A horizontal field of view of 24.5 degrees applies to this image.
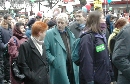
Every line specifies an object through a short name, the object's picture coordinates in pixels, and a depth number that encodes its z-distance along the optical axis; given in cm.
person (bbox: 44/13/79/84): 609
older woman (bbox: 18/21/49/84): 510
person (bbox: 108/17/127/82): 691
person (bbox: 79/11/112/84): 467
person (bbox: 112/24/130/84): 420
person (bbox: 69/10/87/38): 739
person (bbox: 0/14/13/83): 905
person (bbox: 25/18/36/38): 997
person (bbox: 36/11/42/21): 1094
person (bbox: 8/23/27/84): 675
